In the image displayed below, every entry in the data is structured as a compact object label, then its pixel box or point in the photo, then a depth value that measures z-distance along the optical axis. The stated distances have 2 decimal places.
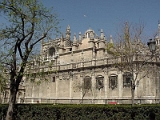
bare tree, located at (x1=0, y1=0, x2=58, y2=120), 14.55
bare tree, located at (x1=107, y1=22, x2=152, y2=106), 18.67
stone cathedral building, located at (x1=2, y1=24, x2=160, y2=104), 30.30
